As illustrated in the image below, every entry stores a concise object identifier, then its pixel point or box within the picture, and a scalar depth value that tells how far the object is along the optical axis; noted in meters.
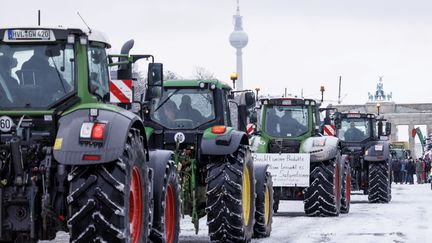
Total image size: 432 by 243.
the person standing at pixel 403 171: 62.63
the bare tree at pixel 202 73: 93.89
